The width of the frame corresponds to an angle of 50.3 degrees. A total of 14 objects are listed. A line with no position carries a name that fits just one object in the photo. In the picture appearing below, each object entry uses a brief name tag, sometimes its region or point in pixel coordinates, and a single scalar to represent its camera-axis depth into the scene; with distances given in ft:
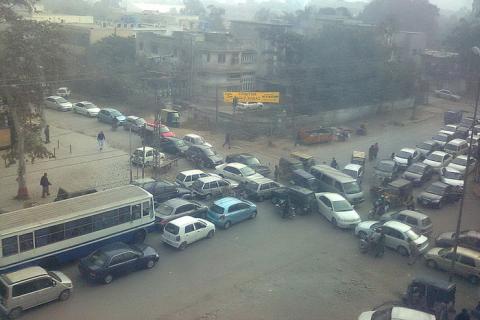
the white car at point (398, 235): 54.85
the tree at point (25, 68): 57.57
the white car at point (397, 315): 38.52
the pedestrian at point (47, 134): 87.15
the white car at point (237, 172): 72.64
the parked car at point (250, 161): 78.69
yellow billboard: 118.83
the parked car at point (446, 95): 157.07
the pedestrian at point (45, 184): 64.85
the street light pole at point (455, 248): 48.73
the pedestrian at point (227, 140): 94.38
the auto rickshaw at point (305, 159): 81.26
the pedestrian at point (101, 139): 85.76
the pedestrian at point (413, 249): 54.24
